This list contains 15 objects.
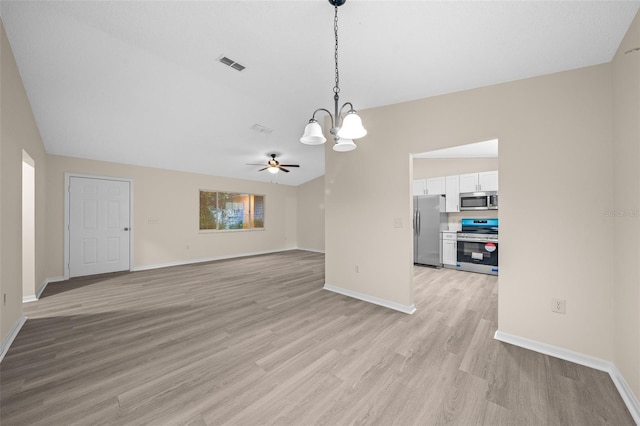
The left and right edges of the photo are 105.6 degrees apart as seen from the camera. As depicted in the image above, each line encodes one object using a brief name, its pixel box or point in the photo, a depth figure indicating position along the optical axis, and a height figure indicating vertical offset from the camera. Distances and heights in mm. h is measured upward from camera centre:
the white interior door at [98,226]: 4941 -246
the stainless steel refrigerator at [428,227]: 5562 -308
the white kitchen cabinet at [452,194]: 5492 +459
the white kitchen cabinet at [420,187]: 5943 +678
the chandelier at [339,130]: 1849 +666
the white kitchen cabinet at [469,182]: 5297 +698
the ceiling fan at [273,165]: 5730 +1162
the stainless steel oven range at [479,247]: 4871 -678
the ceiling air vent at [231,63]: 2629 +1680
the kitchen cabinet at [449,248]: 5383 -779
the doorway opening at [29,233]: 3686 -295
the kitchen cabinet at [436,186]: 5680 +668
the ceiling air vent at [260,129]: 4559 +1646
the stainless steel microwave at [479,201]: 5047 +285
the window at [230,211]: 7121 +105
